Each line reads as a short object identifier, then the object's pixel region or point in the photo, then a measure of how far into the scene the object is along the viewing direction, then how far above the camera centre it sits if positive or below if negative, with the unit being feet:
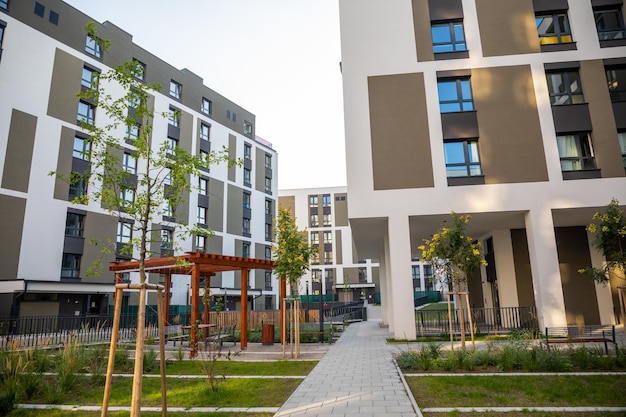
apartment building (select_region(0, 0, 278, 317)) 81.66 +32.26
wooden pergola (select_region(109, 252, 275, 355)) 45.74 +4.28
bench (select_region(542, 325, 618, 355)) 47.94 -5.33
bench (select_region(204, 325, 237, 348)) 52.17 -5.58
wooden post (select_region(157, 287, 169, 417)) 19.15 -2.94
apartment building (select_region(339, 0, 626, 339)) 54.34 +23.08
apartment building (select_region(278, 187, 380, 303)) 232.73 +30.94
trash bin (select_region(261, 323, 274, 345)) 55.11 -5.13
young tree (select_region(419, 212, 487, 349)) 39.37 +4.15
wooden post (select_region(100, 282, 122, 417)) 17.80 -2.19
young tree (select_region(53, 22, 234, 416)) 23.62 +8.65
